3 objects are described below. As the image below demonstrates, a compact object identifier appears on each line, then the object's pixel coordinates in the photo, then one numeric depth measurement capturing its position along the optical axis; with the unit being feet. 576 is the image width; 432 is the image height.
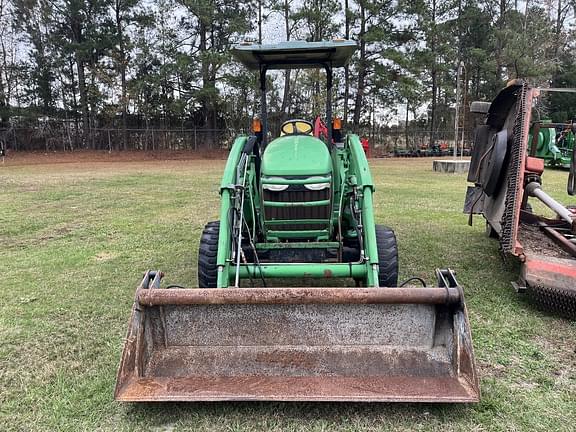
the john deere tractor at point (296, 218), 11.69
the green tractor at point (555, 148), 54.85
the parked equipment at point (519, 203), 12.19
